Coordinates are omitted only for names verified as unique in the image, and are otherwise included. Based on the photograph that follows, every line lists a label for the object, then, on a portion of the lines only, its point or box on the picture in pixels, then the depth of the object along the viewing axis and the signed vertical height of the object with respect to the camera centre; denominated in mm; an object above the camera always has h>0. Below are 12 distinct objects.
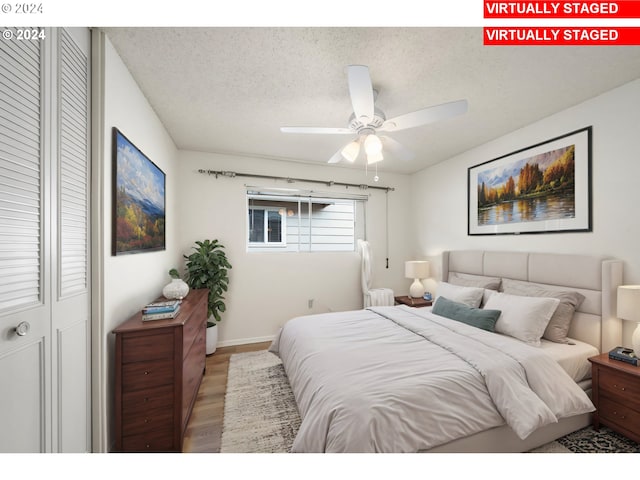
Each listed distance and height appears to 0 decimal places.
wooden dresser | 1453 -887
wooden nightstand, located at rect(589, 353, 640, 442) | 1521 -1013
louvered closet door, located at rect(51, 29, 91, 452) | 1123 -51
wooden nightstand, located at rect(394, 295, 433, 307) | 3301 -858
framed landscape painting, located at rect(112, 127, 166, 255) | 1560 +297
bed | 1191 -779
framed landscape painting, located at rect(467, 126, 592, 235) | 2141 +506
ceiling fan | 1425 +848
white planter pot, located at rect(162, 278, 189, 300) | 2168 -452
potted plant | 2924 -423
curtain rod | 3259 +874
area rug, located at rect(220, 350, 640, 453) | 1537 -1334
